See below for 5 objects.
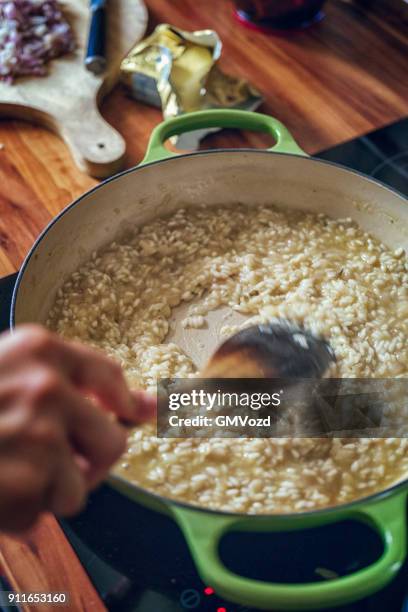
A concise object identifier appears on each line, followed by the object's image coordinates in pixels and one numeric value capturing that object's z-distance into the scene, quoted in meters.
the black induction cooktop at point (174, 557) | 0.52
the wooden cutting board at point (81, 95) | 0.73
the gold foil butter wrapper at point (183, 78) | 0.76
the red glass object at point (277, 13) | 0.84
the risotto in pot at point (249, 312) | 0.55
